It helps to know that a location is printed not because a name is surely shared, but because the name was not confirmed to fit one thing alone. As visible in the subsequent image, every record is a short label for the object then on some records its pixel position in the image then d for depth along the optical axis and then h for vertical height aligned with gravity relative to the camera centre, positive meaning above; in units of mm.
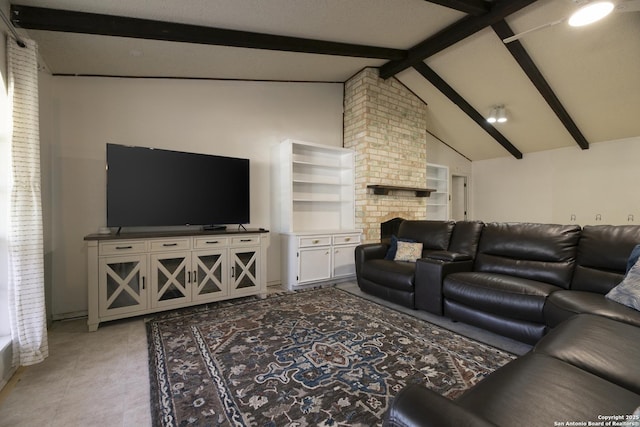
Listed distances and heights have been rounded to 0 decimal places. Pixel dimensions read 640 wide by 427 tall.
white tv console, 2594 -625
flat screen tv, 2781 +225
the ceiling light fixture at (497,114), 4682 +1547
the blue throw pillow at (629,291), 1797 -534
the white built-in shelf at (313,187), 3979 +337
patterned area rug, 1526 -1061
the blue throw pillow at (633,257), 2006 -339
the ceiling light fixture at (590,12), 2084 +1491
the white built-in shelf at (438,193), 6145 +340
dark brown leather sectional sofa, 871 -607
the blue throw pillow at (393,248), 3574 -498
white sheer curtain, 1890 -67
